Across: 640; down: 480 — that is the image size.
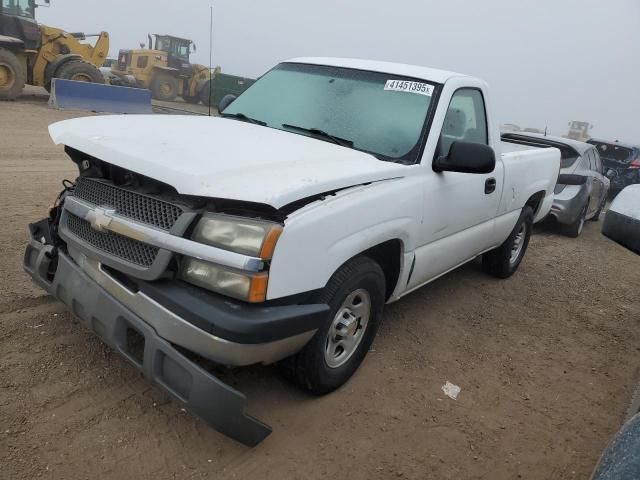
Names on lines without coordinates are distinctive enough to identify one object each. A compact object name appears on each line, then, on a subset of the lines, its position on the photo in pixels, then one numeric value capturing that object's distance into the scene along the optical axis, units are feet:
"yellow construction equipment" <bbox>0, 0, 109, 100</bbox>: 49.57
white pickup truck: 7.38
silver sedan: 27.14
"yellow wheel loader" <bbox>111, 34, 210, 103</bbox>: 78.07
